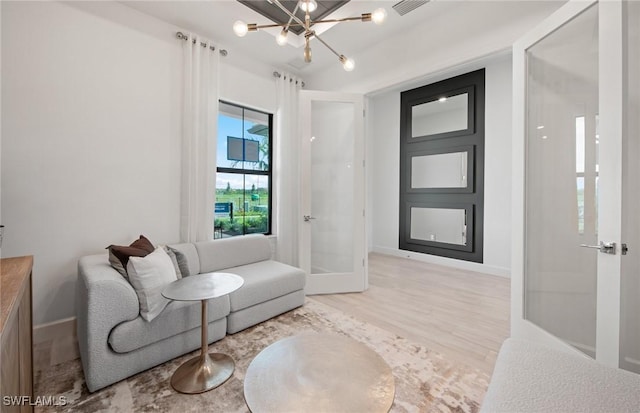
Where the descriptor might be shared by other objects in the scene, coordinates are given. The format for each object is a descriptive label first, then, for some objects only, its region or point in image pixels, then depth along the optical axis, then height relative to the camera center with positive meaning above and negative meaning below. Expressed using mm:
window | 3627 +474
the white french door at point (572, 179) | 1491 +187
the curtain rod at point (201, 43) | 3006 +1912
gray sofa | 1652 -831
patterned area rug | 1527 -1144
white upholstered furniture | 866 -640
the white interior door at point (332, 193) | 3416 +165
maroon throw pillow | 2001 -370
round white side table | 1667 -1080
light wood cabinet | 873 -518
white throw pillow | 1816 -549
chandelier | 1728 +1275
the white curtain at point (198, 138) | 3047 +784
